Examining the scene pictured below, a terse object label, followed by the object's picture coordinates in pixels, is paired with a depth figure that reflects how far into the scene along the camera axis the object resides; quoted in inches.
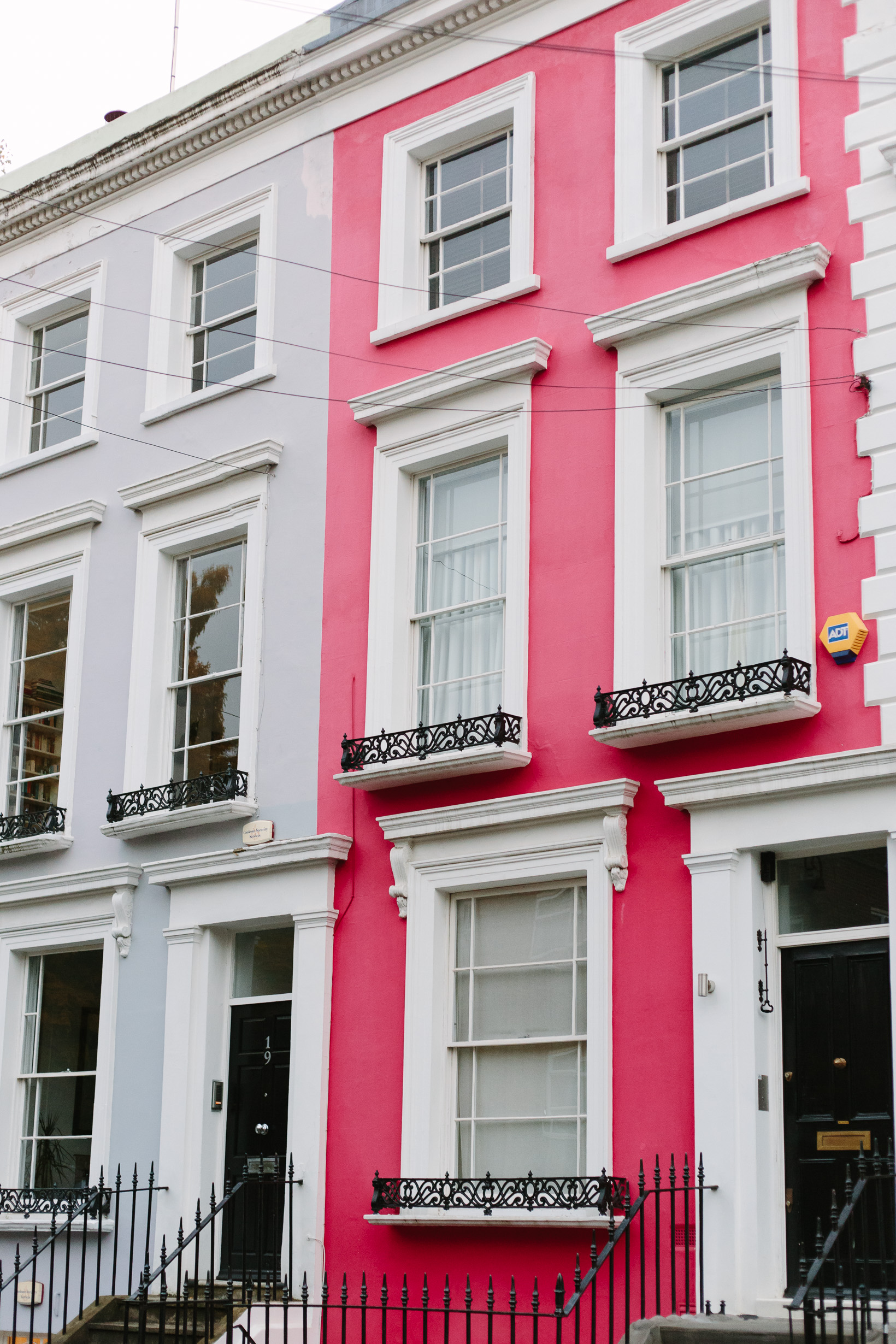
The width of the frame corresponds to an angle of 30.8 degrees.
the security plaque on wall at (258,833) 503.5
